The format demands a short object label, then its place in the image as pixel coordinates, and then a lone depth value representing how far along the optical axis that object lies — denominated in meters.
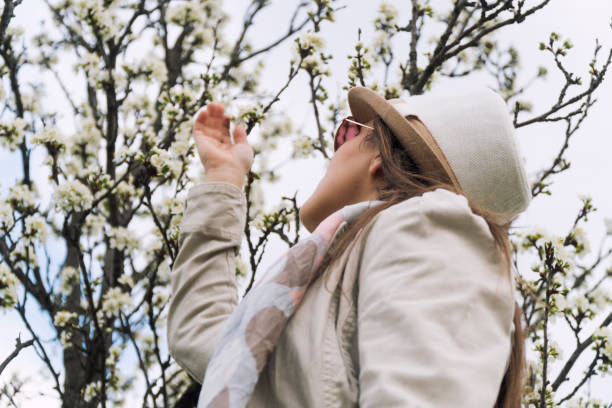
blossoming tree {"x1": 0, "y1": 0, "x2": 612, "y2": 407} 2.97
